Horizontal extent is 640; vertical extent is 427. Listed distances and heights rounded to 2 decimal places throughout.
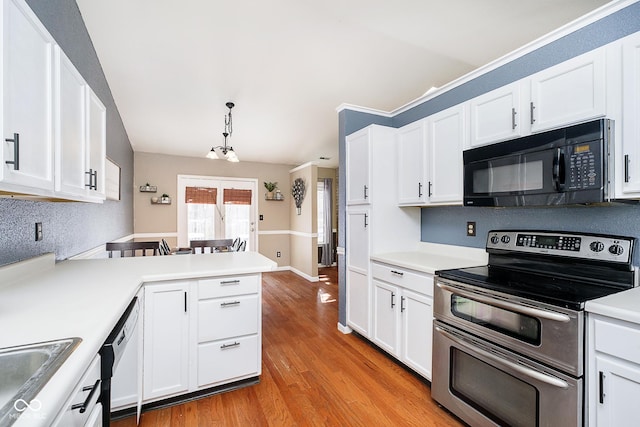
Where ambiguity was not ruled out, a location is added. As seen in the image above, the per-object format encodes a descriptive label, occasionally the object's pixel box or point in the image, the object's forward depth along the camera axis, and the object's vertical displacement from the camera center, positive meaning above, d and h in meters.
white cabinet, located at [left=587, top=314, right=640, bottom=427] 1.10 -0.64
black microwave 1.41 +0.26
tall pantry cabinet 2.71 -0.01
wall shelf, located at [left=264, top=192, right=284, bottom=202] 6.24 +0.36
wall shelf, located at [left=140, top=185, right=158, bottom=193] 5.27 +0.45
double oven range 1.27 -0.58
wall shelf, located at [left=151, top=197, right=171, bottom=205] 5.38 +0.22
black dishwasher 1.00 -0.53
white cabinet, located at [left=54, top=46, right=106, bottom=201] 1.32 +0.42
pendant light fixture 3.53 +1.33
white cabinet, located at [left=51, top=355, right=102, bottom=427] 0.70 -0.53
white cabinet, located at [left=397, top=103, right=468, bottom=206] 2.20 +0.46
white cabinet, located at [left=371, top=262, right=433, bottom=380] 2.05 -0.81
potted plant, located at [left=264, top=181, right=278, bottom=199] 6.17 +0.55
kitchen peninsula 0.79 -0.38
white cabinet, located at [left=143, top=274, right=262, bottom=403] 1.76 -0.80
